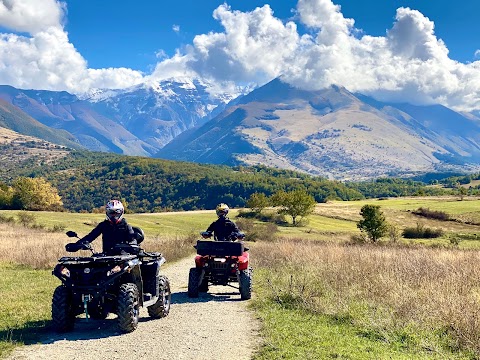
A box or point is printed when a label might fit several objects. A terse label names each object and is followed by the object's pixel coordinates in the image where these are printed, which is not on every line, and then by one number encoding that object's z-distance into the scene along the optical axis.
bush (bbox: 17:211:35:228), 54.50
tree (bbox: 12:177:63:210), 87.00
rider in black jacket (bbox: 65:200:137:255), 10.90
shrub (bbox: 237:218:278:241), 50.00
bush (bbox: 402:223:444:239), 70.69
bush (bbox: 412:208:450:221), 94.76
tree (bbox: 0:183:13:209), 84.62
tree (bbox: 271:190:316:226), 89.62
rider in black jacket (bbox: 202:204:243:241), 15.69
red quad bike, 14.73
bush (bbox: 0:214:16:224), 54.96
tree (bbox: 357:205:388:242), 57.69
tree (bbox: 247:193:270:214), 95.44
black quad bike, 9.55
